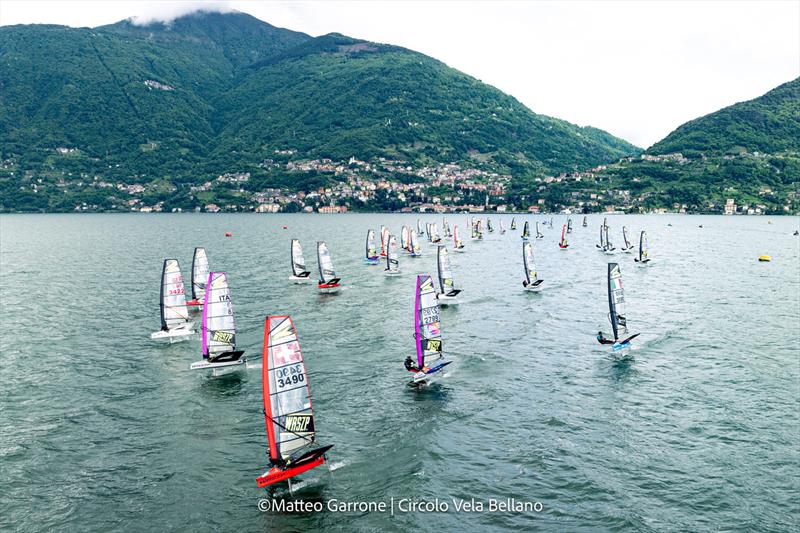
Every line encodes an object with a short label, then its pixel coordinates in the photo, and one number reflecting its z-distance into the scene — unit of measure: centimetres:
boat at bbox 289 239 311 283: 7912
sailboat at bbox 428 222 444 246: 13825
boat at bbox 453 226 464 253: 12950
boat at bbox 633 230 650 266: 10431
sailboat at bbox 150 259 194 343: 4766
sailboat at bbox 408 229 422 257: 11326
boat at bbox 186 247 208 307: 6194
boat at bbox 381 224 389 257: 10288
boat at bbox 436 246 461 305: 6404
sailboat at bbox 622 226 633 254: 12835
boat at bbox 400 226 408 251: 12024
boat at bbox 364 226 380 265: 10217
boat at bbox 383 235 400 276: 8669
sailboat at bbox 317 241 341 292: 7281
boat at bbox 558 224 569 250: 13462
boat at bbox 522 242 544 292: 7350
